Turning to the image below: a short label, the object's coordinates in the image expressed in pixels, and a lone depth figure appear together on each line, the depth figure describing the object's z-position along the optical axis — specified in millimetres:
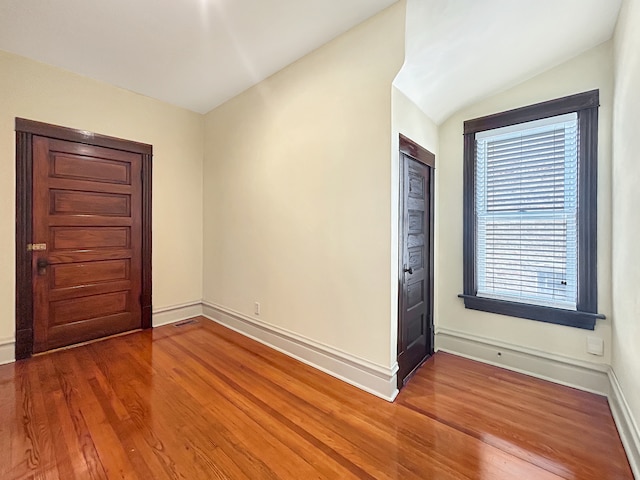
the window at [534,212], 2203
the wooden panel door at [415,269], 2266
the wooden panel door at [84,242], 2770
